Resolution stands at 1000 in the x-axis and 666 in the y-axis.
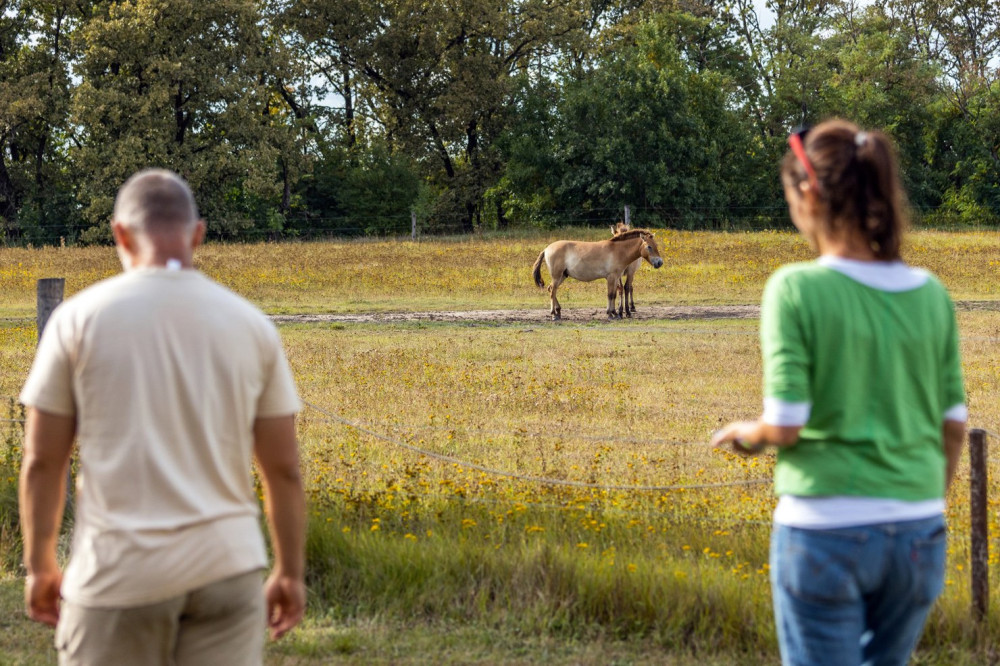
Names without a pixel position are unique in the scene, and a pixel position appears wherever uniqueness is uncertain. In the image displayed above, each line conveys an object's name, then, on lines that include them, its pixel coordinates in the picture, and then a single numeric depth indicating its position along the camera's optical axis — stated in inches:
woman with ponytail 222.4
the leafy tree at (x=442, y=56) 4539.9
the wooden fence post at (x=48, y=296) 589.6
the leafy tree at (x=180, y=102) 3730.3
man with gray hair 219.5
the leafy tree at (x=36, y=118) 3969.0
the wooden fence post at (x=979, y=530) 420.5
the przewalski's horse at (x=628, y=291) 1935.7
